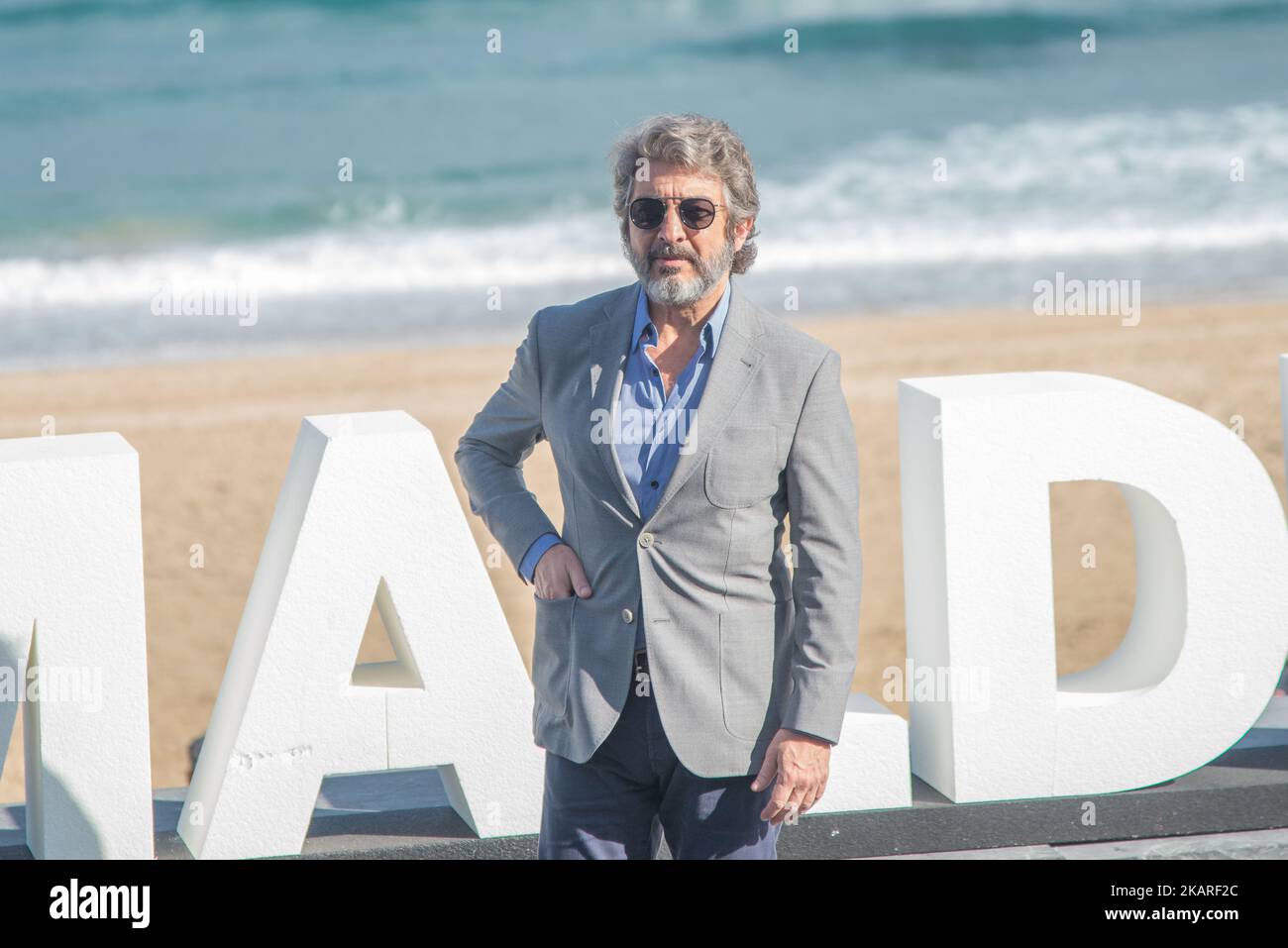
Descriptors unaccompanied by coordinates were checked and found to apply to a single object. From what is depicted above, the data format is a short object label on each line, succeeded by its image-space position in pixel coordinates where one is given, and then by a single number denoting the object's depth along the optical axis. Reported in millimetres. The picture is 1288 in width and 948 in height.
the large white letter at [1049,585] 4070
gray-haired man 2654
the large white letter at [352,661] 3850
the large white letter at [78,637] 3688
